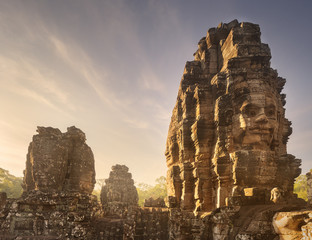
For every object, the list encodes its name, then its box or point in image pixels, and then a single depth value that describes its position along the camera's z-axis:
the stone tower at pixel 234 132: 10.59
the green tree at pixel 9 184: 38.72
